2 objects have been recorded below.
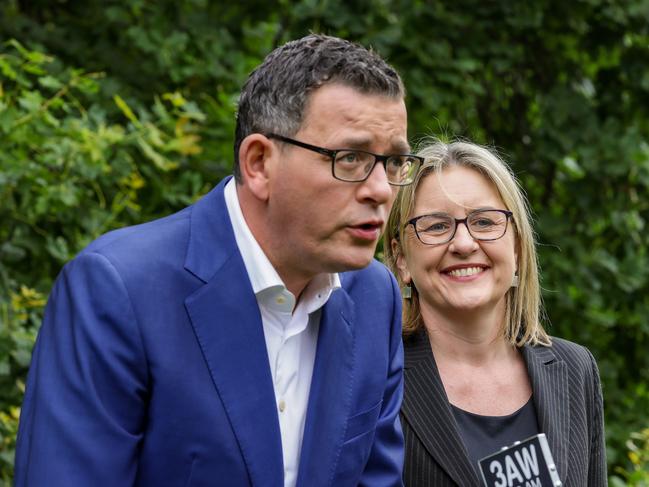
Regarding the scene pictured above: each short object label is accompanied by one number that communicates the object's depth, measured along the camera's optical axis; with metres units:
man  2.15
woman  3.09
